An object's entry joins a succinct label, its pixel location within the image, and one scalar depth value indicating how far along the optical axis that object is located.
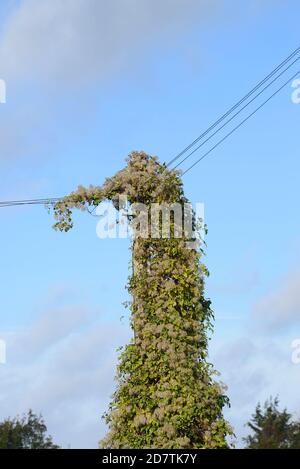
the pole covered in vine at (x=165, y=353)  17.81
